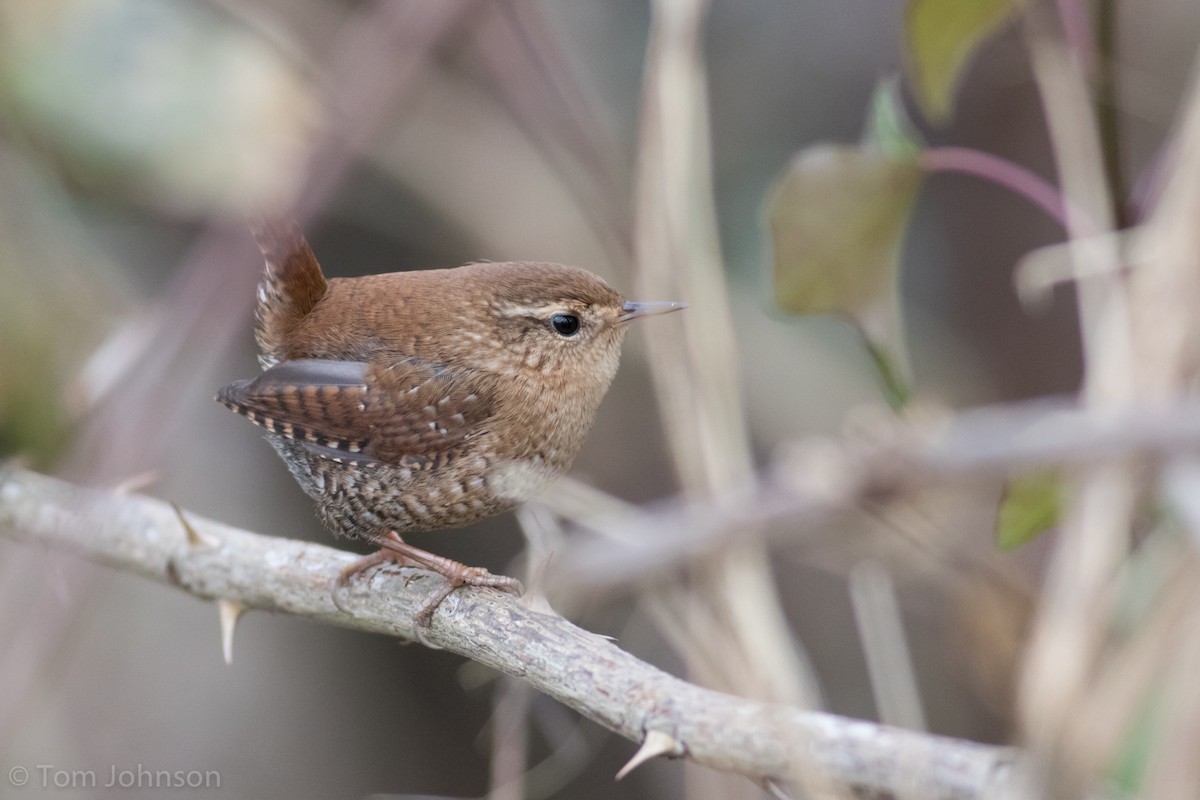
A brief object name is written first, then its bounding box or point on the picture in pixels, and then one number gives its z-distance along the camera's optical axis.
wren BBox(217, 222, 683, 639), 2.61
